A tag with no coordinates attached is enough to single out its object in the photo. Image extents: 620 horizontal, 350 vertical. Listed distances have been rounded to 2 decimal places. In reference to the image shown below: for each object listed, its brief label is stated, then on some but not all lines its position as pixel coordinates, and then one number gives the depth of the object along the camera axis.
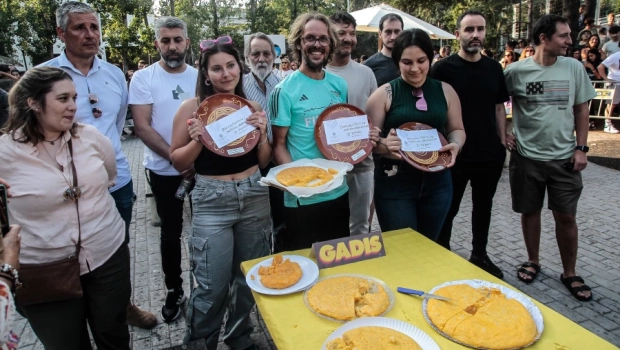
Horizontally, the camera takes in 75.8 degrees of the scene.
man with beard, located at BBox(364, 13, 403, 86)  4.21
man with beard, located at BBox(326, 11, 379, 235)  3.75
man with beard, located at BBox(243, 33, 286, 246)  4.02
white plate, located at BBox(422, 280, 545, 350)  1.64
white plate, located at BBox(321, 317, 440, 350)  1.57
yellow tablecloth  1.60
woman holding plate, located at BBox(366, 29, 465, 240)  2.81
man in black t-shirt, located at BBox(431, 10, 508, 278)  3.55
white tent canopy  8.59
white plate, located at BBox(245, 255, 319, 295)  1.95
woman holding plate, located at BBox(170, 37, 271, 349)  2.52
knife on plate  1.82
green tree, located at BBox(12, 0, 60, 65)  17.39
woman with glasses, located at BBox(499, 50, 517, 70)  11.22
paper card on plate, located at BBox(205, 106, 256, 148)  2.45
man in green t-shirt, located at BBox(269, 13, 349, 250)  2.72
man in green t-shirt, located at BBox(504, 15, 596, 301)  3.48
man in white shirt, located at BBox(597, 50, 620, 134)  9.49
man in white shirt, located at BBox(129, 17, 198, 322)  3.30
